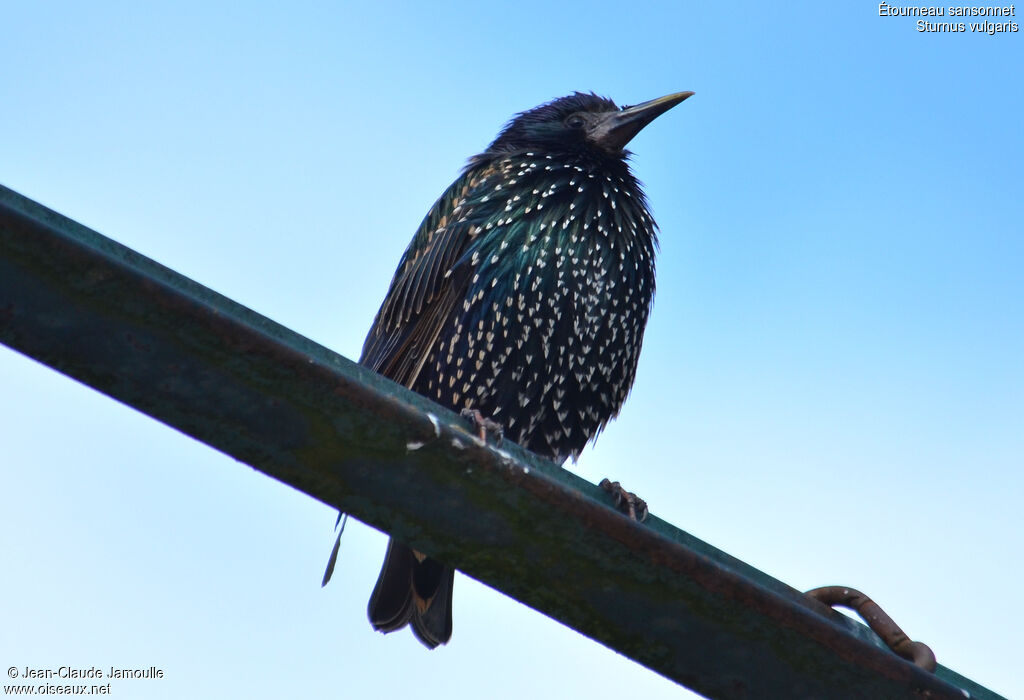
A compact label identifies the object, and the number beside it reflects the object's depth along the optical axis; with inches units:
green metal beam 118.1
